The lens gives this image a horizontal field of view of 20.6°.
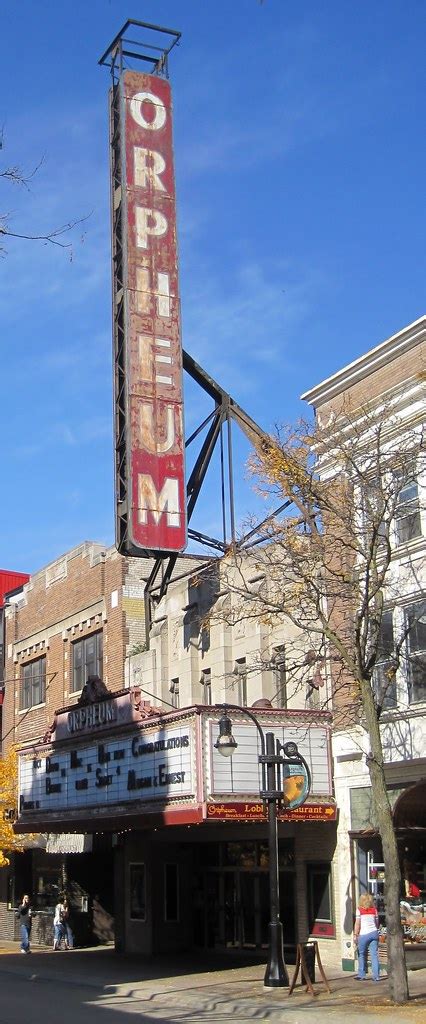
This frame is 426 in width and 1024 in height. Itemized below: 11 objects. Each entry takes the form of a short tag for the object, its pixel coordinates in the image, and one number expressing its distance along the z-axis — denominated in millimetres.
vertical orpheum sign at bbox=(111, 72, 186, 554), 29828
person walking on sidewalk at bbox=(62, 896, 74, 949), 36875
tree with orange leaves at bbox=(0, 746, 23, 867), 38844
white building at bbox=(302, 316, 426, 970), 23266
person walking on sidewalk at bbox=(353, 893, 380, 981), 21625
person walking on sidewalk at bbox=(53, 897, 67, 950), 36344
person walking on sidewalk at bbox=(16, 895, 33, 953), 35625
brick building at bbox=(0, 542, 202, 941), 37094
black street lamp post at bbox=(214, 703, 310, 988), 21812
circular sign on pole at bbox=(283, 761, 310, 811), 23016
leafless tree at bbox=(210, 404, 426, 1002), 19656
